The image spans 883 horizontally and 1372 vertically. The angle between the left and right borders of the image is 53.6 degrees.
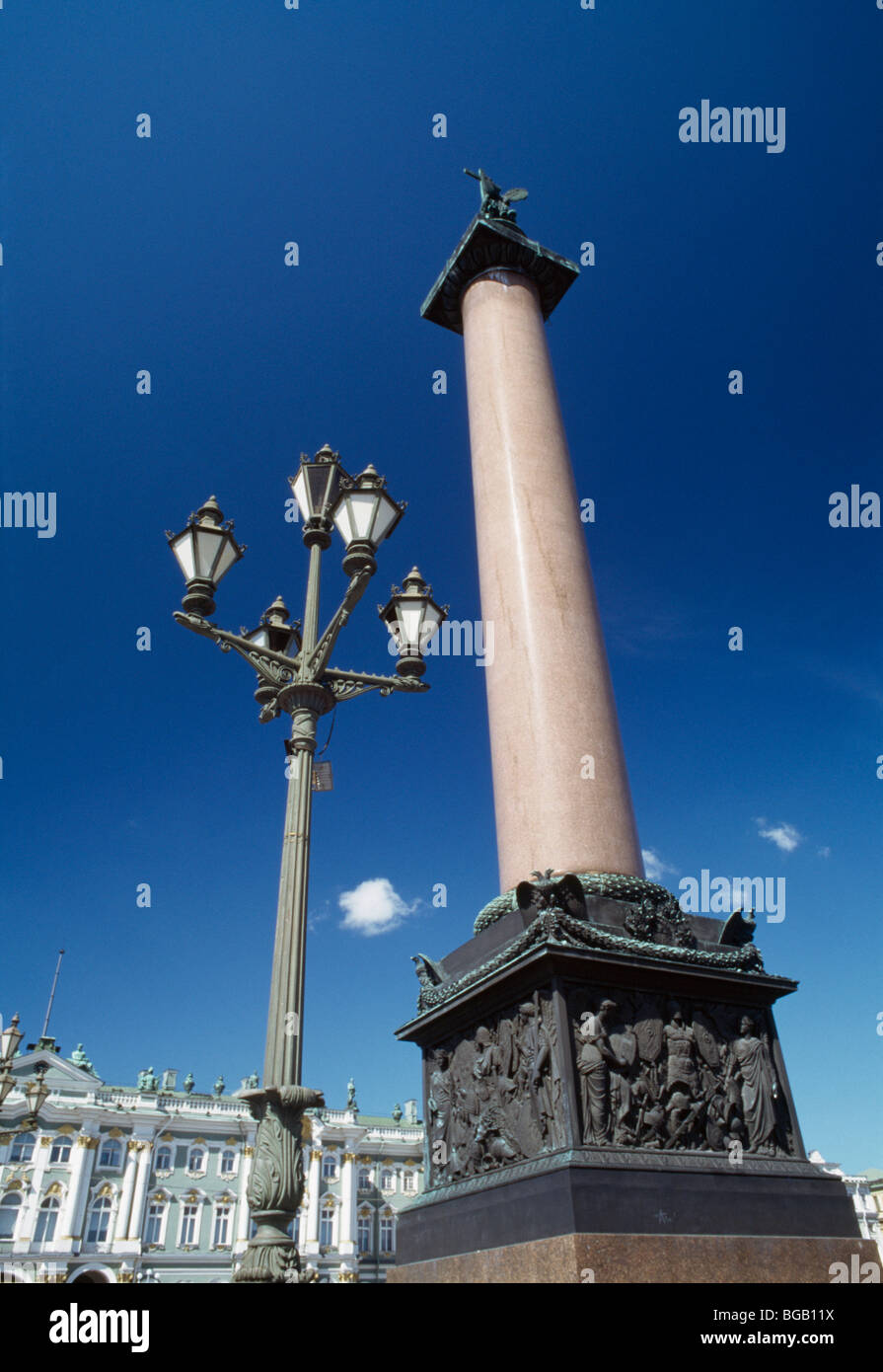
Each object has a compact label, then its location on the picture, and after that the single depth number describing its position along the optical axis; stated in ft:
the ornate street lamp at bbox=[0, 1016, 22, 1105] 63.82
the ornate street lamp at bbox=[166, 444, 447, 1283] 16.05
